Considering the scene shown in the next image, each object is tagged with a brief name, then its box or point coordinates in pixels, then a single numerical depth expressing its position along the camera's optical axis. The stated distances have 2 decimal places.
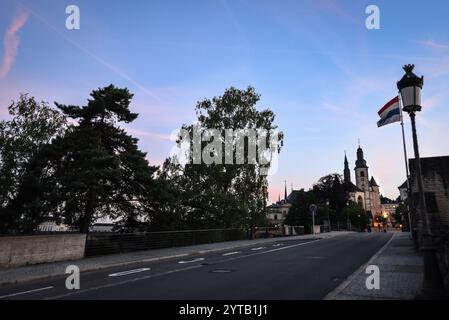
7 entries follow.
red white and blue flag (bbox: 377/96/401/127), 18.66
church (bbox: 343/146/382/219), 155.50
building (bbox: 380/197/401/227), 181.31
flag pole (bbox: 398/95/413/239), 26.91
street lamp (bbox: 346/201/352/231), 84.24
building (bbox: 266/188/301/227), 156.38
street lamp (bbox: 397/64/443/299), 6.91
